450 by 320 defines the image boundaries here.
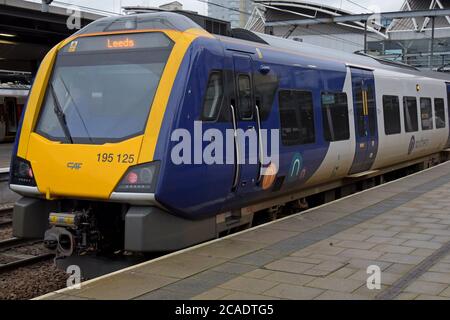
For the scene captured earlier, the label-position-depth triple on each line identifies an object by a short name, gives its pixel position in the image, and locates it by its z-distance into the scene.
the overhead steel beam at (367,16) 20.56
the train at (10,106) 28.31
